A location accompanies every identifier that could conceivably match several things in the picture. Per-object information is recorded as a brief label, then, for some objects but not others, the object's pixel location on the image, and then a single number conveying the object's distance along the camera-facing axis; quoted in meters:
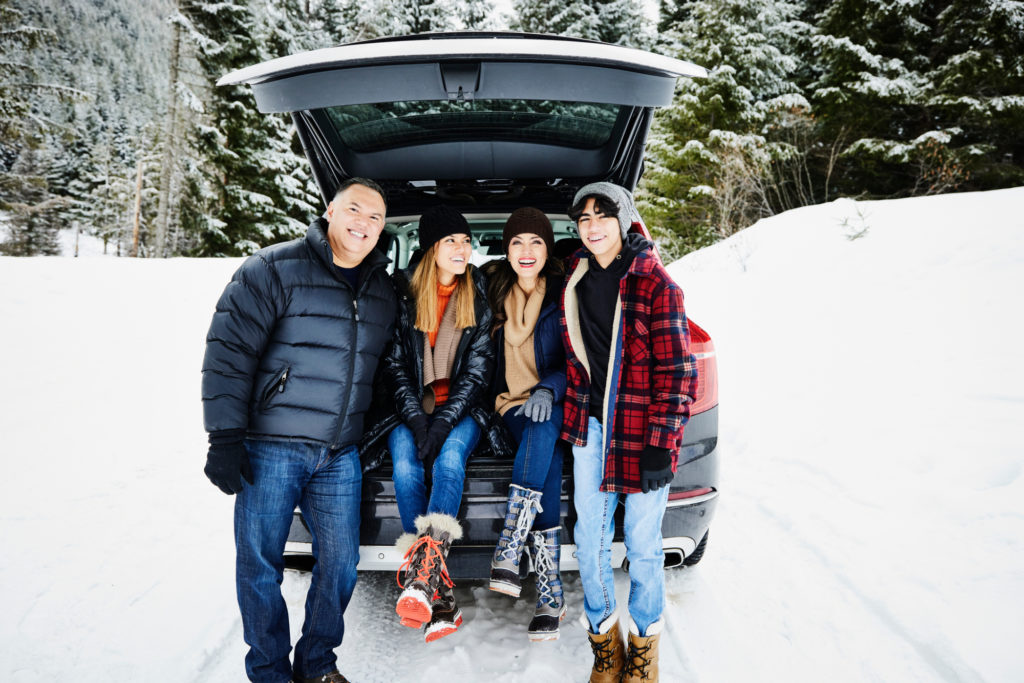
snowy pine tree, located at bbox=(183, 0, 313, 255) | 13.93
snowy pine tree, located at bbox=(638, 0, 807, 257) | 12.41
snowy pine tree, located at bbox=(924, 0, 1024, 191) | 10.48
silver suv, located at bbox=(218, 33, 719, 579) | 1.75
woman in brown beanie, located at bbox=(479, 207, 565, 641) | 1.93
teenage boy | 1.79
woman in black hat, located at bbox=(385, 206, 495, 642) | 1.87
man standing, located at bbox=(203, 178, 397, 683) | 1.74
